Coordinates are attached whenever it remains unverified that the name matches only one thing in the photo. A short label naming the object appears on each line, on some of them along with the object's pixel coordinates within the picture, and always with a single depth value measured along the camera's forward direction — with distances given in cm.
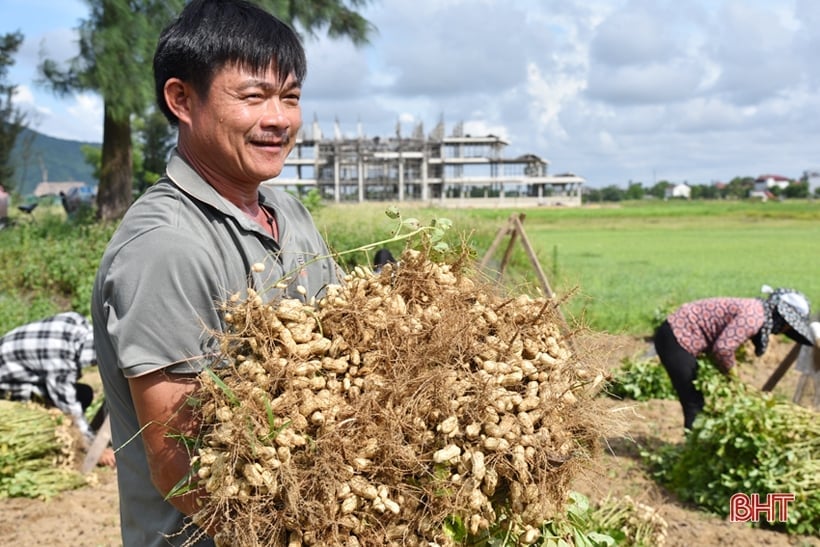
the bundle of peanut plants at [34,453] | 514
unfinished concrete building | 5800
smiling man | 144
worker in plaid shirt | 538
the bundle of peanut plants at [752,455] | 471
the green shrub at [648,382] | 782
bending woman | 539
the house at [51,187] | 7538
